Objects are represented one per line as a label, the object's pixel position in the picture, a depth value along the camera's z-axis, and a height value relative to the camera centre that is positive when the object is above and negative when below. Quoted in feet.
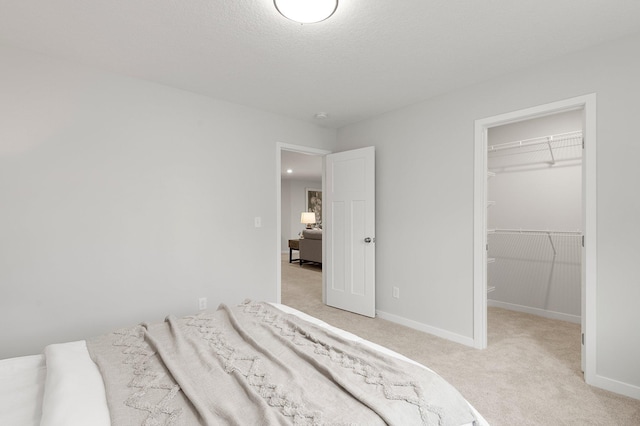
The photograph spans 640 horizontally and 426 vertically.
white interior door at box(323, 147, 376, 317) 12.51 -0.84
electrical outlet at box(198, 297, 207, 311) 10.29 -3.01
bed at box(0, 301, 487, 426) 3.35 -2.12
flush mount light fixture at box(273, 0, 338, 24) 5.65 +3.62
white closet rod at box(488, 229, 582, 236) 12.05 -0.88
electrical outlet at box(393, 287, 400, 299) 12.02 -3.10
